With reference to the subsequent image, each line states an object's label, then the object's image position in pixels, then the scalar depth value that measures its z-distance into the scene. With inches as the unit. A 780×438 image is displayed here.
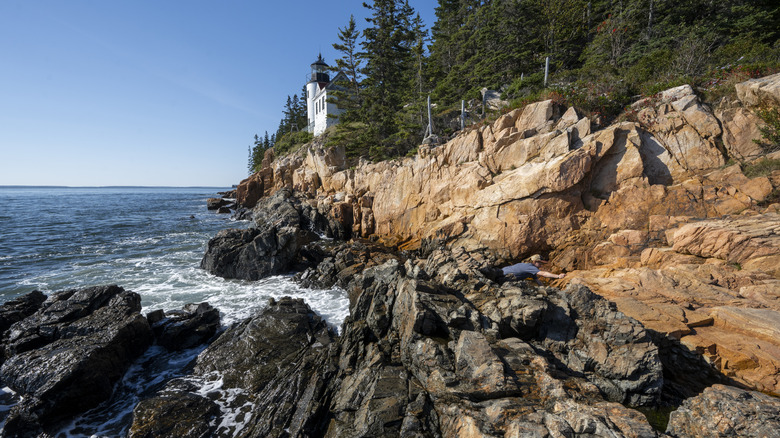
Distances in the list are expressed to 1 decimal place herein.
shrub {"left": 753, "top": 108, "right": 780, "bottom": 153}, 460.4
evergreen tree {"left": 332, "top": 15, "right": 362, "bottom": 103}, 1328.7
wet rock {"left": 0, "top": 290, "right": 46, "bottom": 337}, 400.0
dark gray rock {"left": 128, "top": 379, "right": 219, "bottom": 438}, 262.8
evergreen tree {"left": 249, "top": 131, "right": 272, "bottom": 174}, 3151.6
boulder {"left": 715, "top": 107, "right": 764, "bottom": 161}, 484.4
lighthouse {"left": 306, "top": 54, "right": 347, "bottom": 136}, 1792.4
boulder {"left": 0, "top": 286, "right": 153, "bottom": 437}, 278.4
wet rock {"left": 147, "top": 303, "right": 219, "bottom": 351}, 400.5
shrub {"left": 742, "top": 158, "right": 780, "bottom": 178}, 442.0
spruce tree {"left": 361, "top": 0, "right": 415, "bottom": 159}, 1245.7
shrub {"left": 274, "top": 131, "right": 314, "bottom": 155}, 1979.9
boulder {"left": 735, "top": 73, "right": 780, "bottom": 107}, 459.8
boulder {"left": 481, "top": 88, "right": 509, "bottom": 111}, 925.2
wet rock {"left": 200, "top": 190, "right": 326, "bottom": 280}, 665.0
